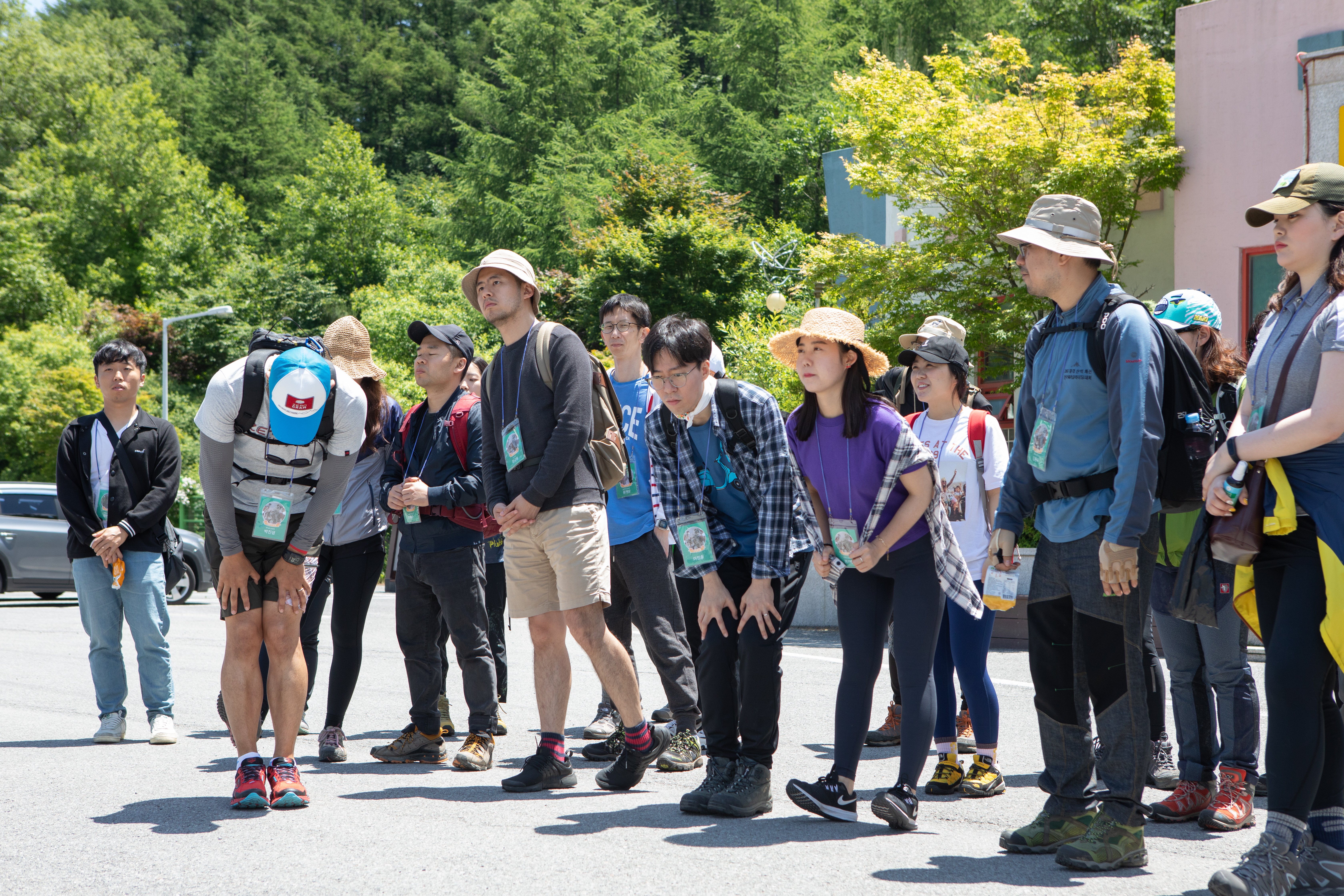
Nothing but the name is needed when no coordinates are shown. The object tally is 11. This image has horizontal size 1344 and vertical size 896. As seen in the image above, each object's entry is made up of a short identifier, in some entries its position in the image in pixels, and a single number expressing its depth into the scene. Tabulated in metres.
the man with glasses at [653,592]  5.66
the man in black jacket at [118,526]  6.78
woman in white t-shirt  5.49
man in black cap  5.92
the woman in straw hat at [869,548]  4.52
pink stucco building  15.54
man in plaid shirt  4.68
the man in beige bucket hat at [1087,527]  3.86
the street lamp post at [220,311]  29.45
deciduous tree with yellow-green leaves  15.21
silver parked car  17.47
